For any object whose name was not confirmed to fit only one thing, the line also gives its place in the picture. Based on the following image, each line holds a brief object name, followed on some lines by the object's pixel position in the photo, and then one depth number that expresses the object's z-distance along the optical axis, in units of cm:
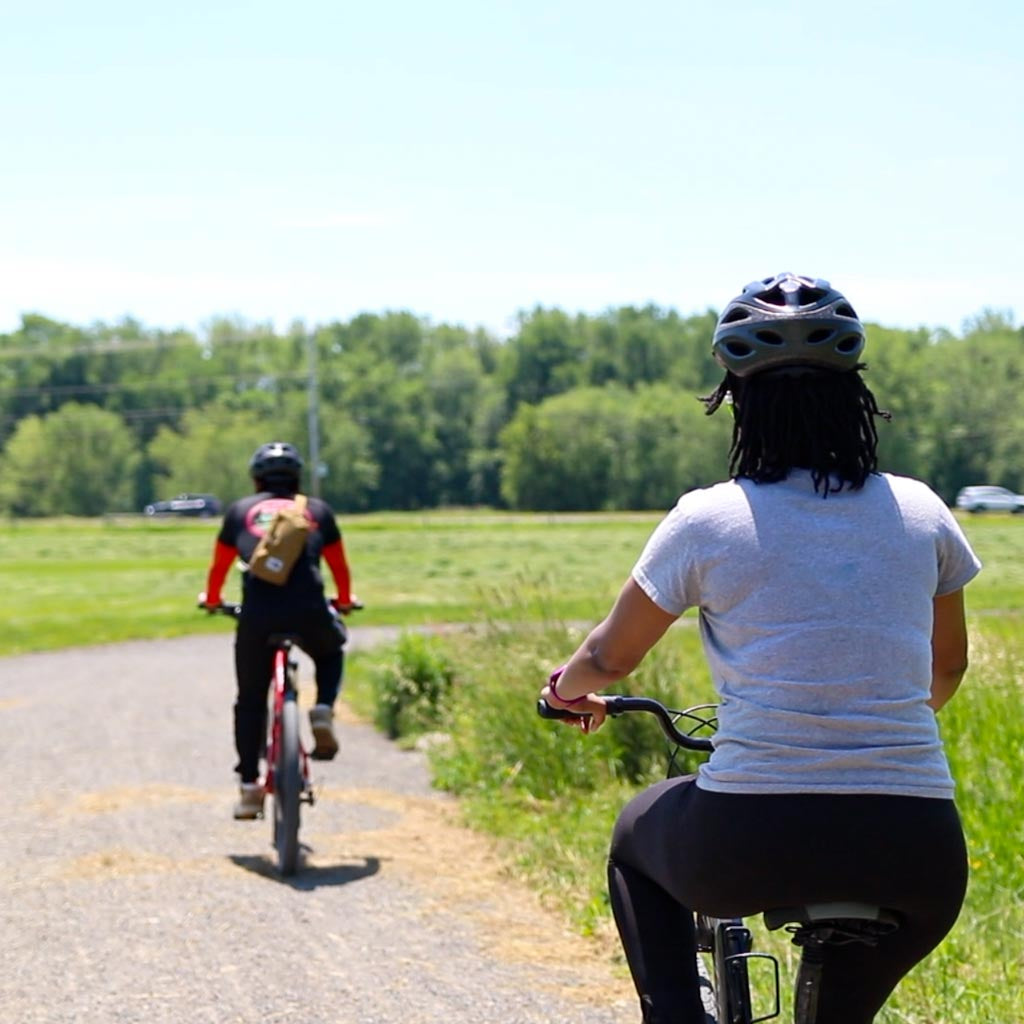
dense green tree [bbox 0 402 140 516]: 11669
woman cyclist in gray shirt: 282
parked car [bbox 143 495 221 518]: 11181
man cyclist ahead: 810
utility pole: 8031
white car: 8188
